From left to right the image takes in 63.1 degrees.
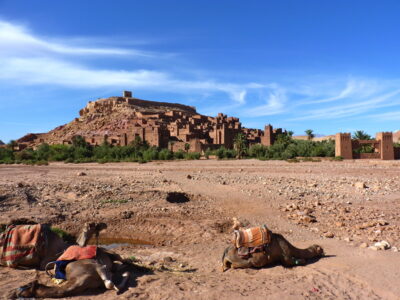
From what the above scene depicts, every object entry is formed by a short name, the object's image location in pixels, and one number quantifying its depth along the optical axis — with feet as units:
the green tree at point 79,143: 147.70
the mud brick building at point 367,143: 94.43
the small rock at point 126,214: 26.90
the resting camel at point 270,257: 15.02
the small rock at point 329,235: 19.92
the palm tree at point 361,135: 121.80
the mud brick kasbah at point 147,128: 162.50
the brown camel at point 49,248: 14.89
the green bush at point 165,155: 113.50
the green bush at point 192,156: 115.34
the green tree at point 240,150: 119.00
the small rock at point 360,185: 36.74
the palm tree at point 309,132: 184.90
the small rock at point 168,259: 17.71
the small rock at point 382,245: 16.60
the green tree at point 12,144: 181.49
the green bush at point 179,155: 118.42
